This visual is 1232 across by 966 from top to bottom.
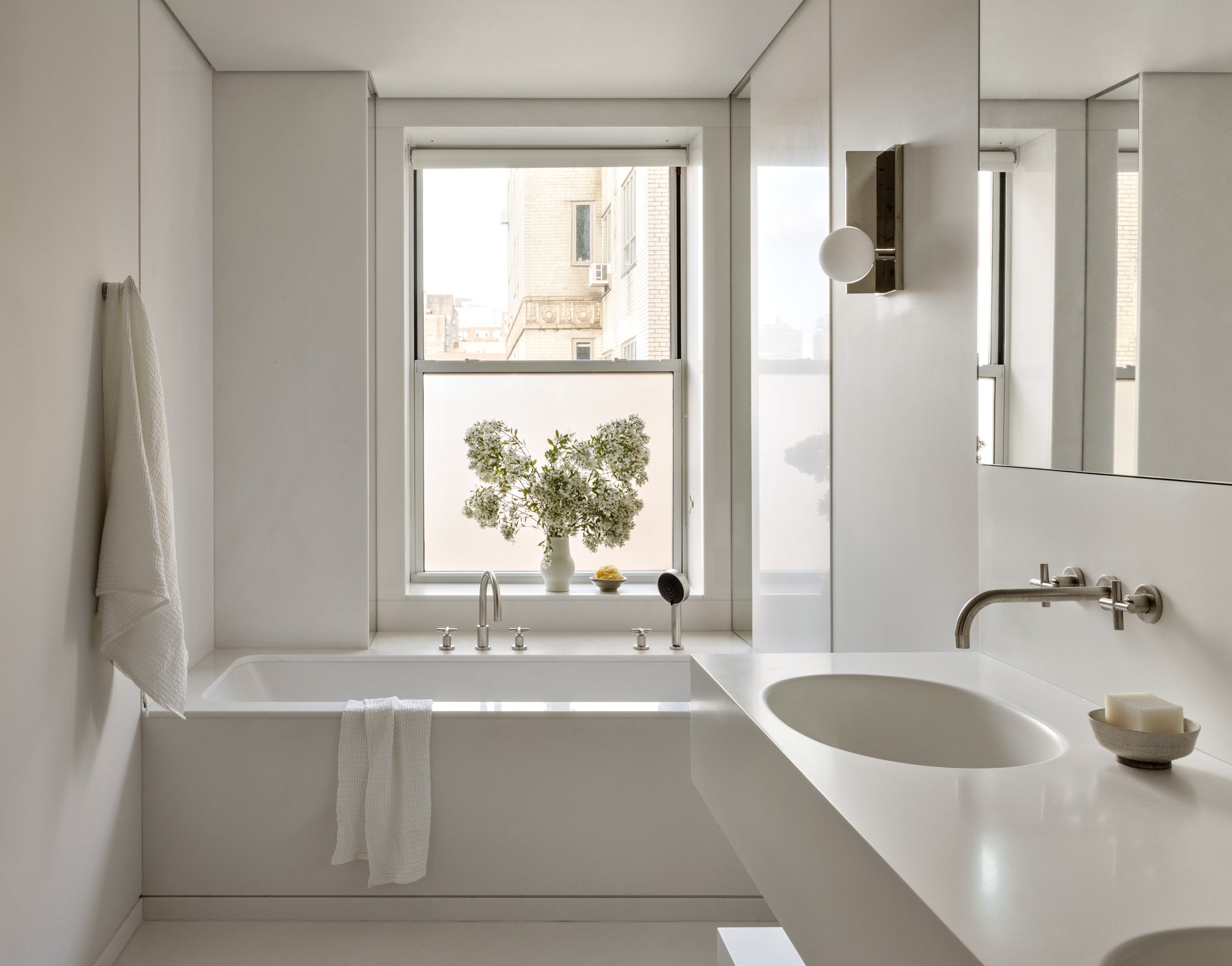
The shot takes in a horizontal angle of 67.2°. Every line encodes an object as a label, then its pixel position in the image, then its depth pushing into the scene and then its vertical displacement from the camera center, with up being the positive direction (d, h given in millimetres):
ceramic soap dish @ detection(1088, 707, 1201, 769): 1068 -323
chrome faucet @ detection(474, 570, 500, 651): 3287 -506
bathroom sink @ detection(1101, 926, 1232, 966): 733 -381
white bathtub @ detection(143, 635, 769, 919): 2541 -984
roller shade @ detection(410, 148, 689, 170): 3723 +1250
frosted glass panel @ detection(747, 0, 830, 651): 2596 +395
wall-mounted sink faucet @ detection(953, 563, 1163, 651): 1300 -190
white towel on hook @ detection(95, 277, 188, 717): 2195 -129
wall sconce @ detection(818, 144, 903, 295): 2102 +592
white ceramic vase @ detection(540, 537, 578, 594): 3635 -401
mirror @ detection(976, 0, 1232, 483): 1152 +335
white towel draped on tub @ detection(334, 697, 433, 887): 2469 -868
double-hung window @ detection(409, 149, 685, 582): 3805 +551
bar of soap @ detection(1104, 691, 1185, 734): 1078 -289
